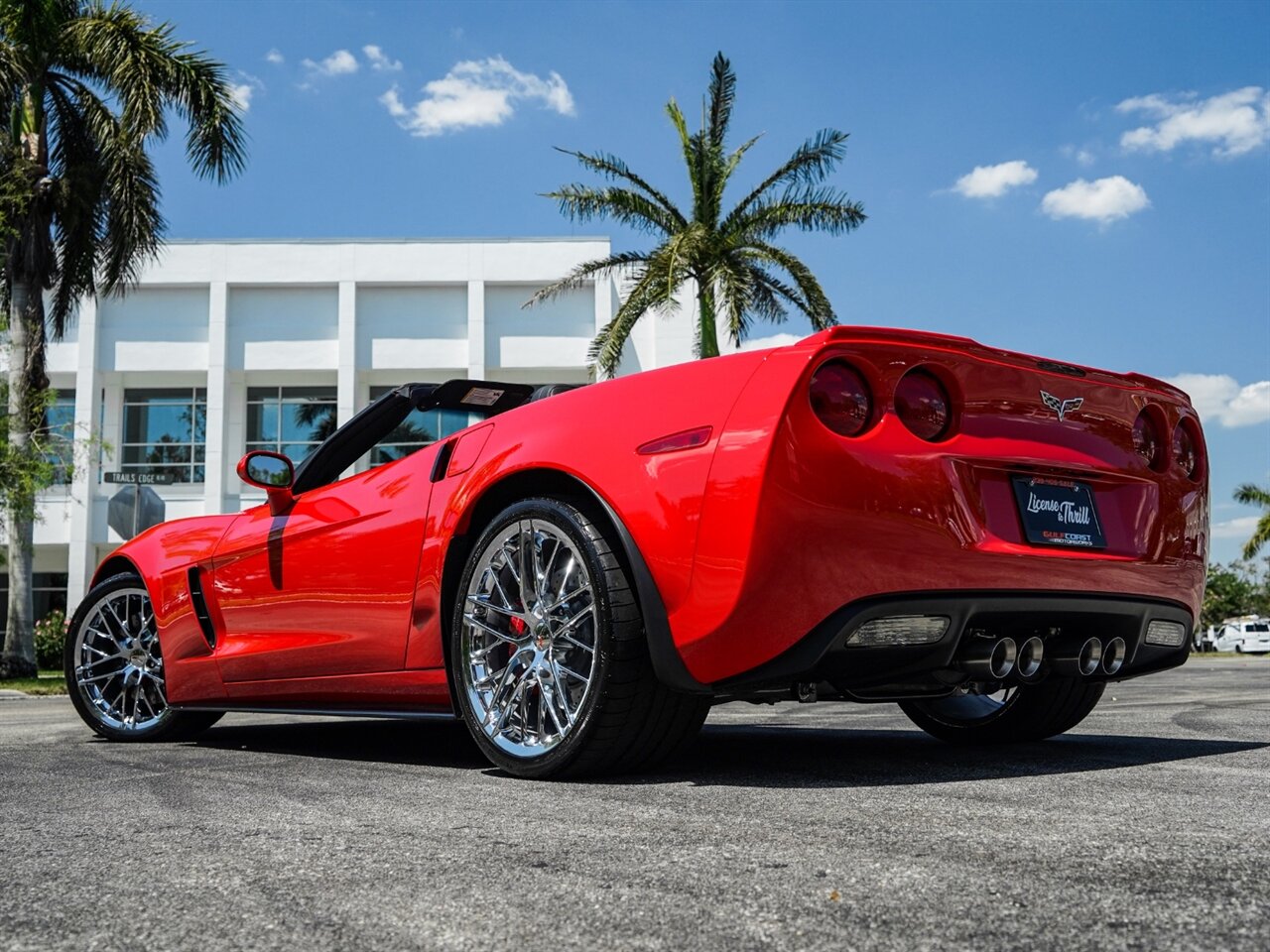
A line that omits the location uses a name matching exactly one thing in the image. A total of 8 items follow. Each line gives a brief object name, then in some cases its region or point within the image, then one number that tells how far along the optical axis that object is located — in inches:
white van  2195.1
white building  1422.2
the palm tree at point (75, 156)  766.5
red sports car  121.4
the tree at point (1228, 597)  3292.3
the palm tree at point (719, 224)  841.5
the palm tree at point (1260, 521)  1916.8
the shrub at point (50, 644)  1179.3
